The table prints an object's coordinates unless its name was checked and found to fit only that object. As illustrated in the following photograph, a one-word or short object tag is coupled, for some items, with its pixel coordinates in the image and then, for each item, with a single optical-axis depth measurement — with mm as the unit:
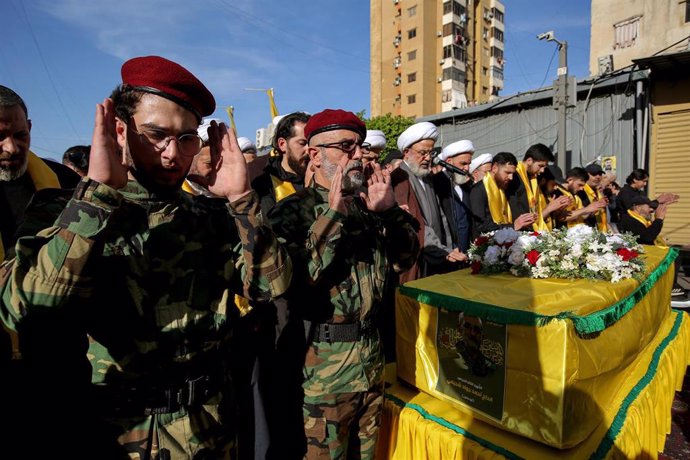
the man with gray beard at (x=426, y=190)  3469
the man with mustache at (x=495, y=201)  4296
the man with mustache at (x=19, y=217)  1309
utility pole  11477
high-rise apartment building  42219
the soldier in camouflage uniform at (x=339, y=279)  1757
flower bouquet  2738
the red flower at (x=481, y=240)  3145
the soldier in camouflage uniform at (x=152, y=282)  1045
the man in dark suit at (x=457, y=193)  4086
